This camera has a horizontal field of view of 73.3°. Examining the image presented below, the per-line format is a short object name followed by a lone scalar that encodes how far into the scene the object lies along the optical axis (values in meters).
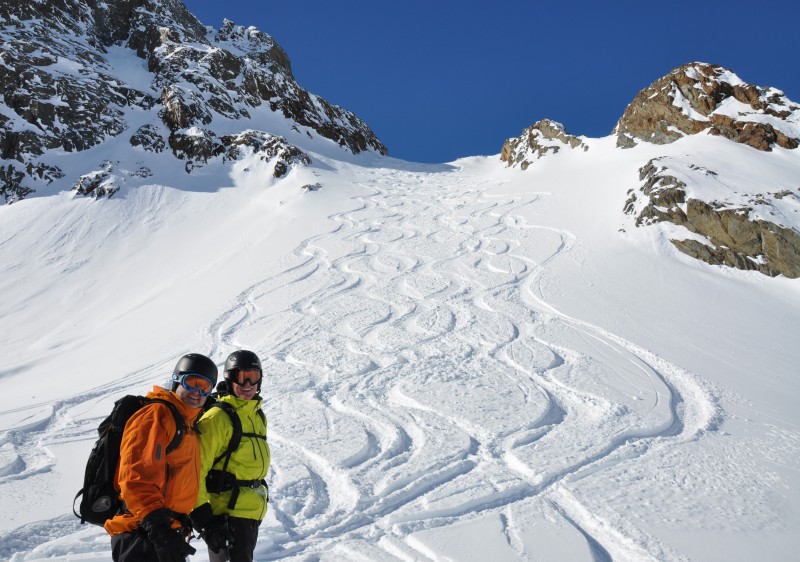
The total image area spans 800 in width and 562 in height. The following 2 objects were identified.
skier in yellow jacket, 3.24
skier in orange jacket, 2.63
